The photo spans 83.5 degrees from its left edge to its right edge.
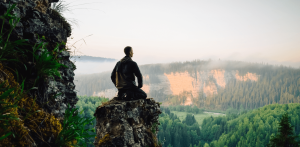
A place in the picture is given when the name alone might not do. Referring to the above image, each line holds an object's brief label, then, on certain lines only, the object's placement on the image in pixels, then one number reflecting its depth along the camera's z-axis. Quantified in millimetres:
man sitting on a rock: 6477
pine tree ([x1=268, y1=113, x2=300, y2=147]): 16766
